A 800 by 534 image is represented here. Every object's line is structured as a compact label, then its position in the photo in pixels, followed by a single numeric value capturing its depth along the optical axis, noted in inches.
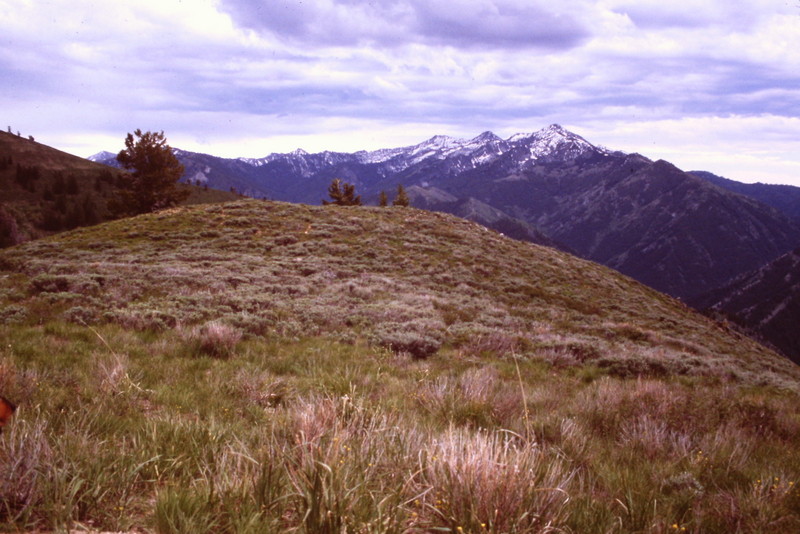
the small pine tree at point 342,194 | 2269.9
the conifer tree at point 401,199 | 2490.2
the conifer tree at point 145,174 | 1510.8
